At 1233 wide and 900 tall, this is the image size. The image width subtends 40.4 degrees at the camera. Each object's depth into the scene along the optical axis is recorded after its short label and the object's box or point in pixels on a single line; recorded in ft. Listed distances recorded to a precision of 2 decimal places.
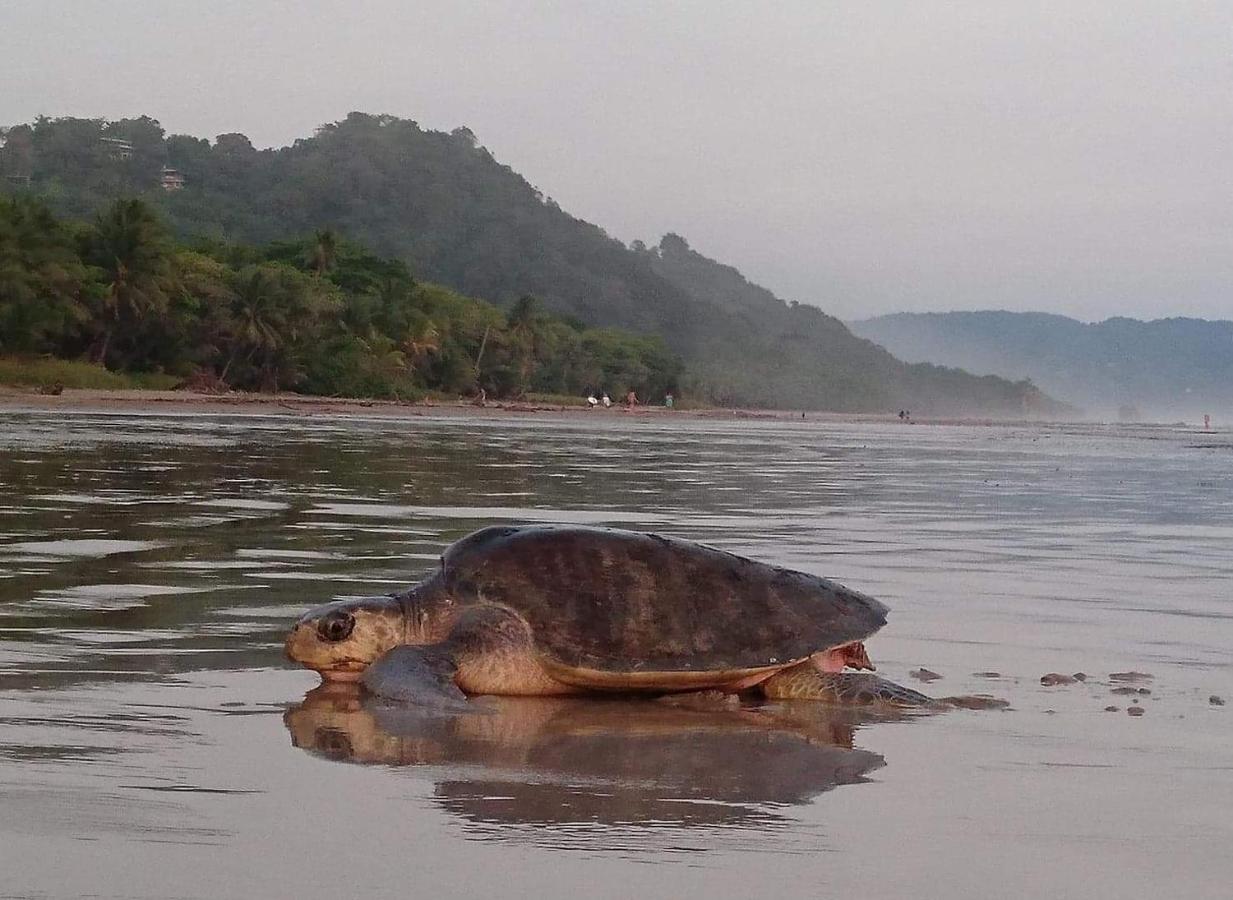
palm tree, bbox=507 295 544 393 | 334.85
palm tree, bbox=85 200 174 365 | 229.86
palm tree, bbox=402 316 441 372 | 294.66
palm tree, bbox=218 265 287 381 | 245.86
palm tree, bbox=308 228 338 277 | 299.79
